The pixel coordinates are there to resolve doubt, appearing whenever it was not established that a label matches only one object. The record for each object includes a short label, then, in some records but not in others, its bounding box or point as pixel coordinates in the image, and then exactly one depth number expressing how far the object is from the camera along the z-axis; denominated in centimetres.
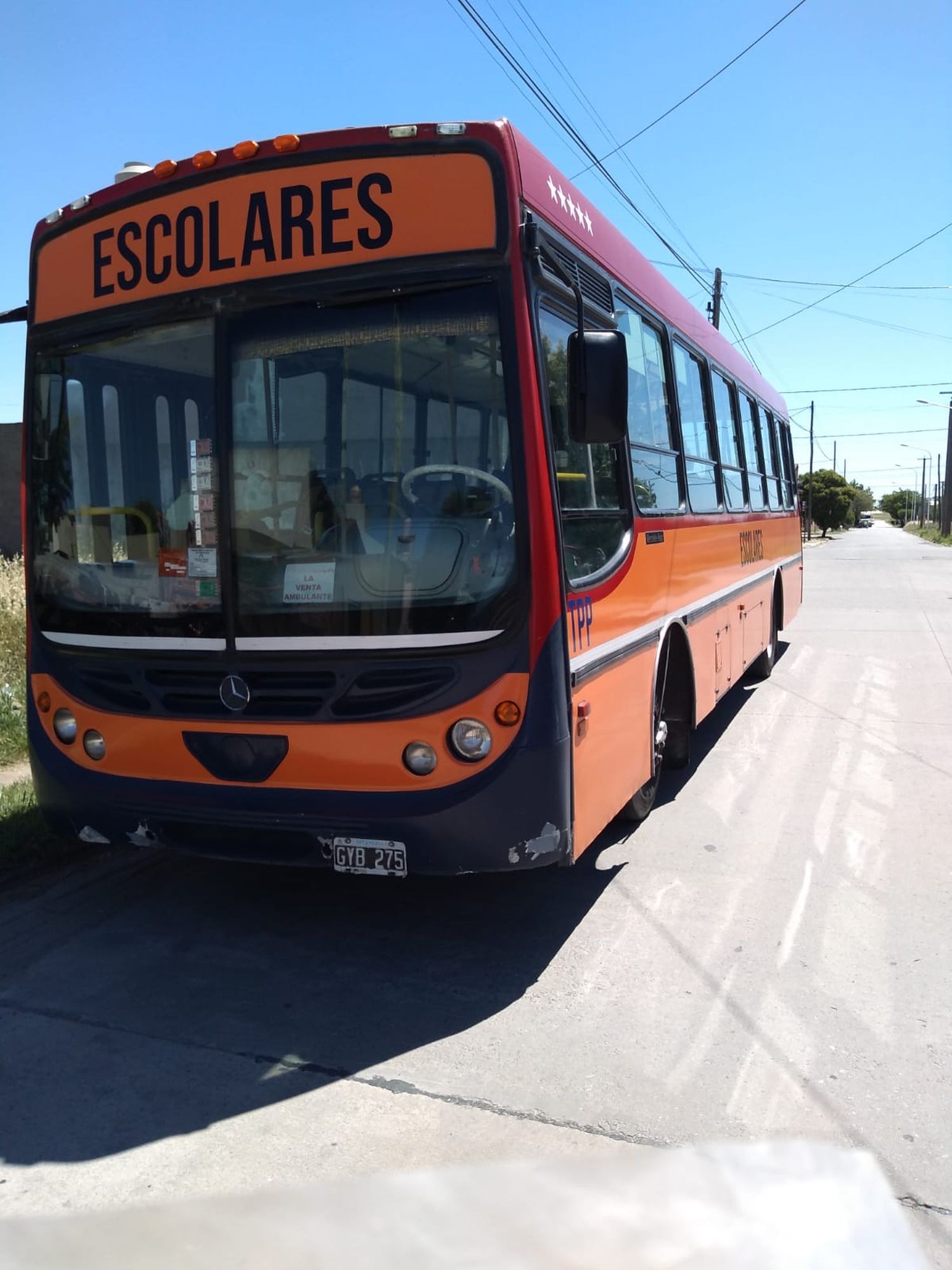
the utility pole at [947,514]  5947
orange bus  385
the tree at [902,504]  18725
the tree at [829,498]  8225
